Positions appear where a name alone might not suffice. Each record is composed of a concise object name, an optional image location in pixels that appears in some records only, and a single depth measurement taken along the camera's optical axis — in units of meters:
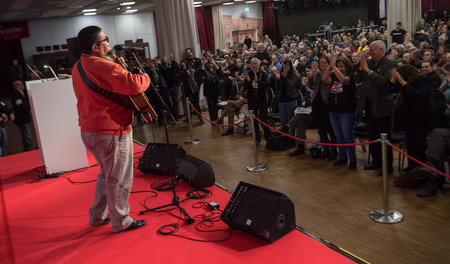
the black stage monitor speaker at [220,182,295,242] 2.95
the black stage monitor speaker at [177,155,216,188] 4.22
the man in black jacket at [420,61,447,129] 4.62
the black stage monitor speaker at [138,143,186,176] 4.77
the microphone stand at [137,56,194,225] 3.29
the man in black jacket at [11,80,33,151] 7.52
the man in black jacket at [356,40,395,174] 4.71
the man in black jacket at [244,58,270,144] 6.35
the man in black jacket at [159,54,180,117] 9.69
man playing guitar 2.88
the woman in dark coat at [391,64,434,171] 4.38
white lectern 4.99
